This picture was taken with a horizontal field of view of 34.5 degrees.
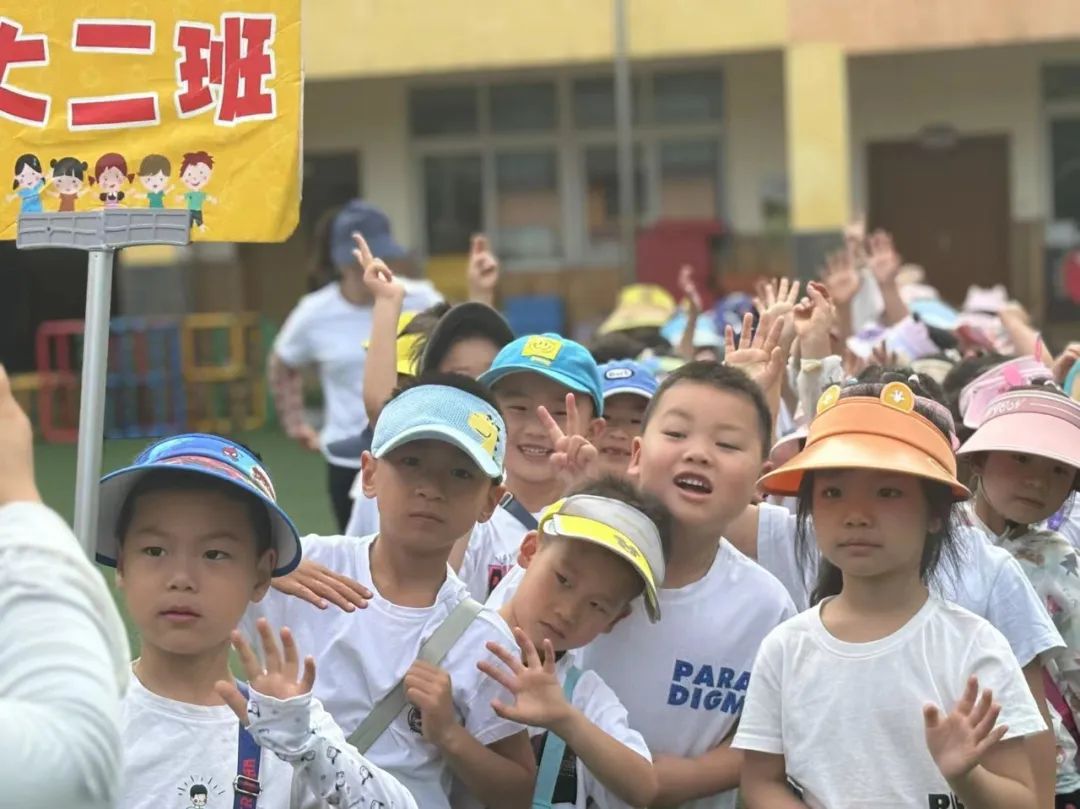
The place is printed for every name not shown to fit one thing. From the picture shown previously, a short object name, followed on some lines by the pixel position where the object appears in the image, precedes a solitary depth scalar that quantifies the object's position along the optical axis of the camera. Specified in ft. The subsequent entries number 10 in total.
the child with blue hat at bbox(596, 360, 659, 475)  15.52
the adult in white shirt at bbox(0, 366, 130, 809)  5.49
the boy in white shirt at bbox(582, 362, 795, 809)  11.72
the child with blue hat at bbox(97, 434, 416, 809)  8.98
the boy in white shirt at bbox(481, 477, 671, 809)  10.76
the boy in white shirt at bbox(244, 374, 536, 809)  10.74
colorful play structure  55.01
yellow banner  11.25
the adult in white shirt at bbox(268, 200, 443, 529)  25.35
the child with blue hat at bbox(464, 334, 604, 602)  13.80
